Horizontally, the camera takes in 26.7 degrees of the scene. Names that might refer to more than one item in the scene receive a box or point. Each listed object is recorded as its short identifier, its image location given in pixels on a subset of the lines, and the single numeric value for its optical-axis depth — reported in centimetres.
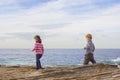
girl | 1192
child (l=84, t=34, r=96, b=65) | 1246
